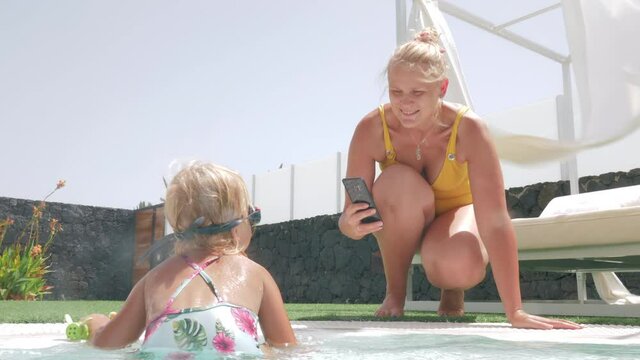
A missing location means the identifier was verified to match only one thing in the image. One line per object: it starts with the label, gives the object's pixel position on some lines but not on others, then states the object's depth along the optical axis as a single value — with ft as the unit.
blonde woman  8.54
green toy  6.97
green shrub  26.12
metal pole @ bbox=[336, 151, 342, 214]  31.83
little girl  5.19
